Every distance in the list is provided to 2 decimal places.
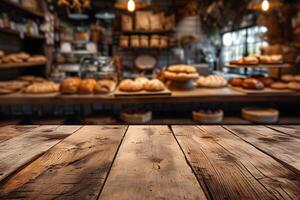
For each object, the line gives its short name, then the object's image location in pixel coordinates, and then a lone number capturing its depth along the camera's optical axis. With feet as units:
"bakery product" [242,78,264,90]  9.37
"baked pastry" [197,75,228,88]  10.35
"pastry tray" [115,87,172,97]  8.89
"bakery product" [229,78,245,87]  10.24
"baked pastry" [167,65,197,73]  9.85
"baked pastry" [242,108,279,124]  8.94
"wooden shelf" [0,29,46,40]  11.06
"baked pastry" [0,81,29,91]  9.54
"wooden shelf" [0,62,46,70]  10.02
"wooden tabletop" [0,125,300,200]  1.97
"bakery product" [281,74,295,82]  9.83
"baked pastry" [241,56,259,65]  9.78
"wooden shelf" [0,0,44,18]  11.06
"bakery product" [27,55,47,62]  13.08
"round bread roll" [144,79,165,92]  9.15
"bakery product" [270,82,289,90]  9.46
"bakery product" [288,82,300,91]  9.21
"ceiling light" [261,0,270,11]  9.86
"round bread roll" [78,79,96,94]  9.12
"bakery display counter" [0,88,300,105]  8.76
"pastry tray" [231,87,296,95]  9.06
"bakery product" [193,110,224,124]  9.06
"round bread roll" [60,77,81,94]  9.14
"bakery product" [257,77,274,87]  10.03
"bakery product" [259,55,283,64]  9.76
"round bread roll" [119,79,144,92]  9.18
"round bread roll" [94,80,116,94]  9.15
